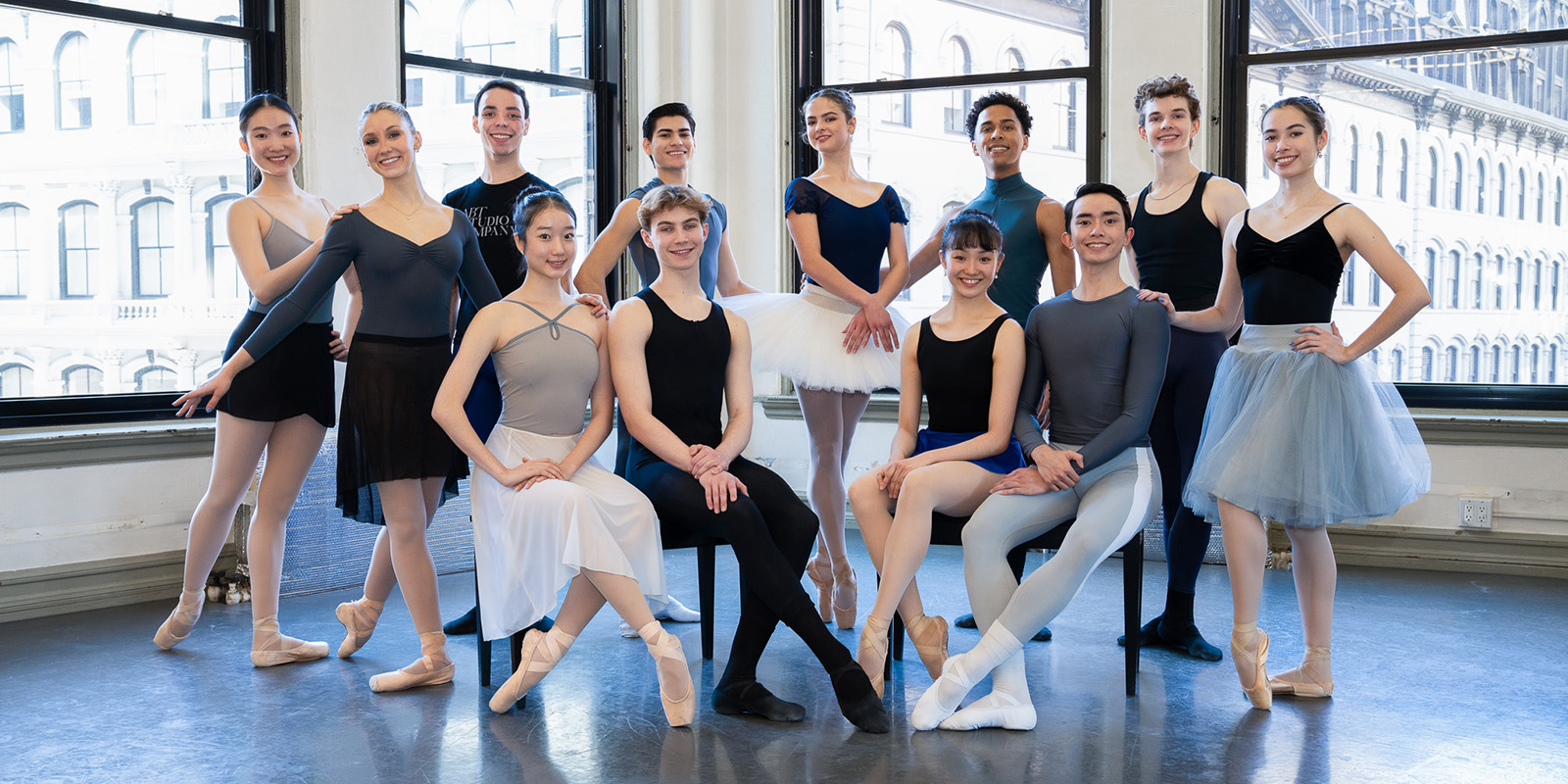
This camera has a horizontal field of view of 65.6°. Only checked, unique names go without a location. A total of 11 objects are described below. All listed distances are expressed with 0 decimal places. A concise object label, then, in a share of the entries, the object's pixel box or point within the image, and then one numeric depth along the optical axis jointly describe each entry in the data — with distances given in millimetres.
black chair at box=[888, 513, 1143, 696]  2912
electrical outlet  4418
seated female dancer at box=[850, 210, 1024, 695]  2816
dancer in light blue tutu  2834
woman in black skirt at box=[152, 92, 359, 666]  3225
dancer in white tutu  3461
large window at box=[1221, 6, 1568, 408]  4531
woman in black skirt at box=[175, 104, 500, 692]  2961
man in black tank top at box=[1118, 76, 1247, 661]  3289
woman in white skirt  2693
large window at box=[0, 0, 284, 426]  3961
